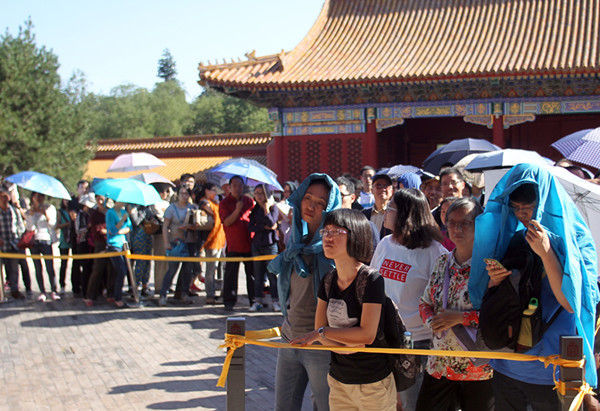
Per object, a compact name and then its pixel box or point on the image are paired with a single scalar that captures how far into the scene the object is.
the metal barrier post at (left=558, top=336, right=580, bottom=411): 2.67
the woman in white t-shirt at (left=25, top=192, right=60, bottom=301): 9.80
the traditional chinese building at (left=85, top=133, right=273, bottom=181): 24.44
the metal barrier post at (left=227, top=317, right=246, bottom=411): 3.22
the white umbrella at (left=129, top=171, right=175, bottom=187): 10.78
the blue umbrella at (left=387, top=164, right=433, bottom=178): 9.02
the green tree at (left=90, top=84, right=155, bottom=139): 59.38
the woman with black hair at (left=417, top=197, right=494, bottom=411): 3.33
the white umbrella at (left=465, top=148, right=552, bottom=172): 5.89
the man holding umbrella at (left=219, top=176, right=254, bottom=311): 8.77
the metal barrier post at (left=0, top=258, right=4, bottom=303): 9.55
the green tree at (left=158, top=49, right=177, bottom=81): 90.44
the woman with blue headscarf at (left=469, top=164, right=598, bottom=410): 2.65
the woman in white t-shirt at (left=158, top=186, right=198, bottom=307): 9.27
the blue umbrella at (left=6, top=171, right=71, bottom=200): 9.21
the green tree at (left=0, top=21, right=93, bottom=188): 24.58
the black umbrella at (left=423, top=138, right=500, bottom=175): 9.57
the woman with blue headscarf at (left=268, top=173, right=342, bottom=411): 3.49
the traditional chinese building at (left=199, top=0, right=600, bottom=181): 15.41
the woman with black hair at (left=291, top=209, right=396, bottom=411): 3.07
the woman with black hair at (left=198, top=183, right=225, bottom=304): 9.40
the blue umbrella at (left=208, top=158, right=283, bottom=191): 8.60
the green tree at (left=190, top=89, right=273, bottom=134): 57.00
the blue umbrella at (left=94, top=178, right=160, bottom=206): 8.67
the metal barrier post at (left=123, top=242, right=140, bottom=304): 9.06
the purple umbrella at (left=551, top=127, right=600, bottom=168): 6.50
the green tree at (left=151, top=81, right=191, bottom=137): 62.06
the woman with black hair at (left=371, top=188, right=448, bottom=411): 3.75
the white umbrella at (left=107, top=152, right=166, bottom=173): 12.45
